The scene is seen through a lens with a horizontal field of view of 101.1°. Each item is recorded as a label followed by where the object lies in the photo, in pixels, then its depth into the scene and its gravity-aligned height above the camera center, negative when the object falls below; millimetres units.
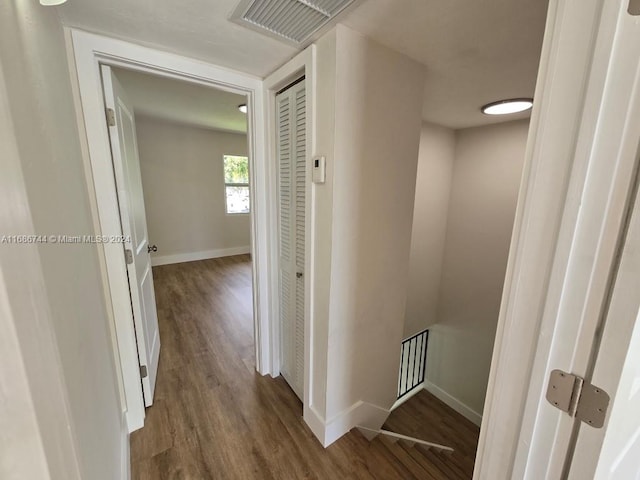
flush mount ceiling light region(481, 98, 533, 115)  2053 +719
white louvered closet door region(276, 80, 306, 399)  1571 -208
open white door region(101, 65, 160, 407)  1423 -219
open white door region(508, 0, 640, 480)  457 -186
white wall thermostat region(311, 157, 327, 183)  1306 +112
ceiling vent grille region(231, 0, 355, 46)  1034 +728
